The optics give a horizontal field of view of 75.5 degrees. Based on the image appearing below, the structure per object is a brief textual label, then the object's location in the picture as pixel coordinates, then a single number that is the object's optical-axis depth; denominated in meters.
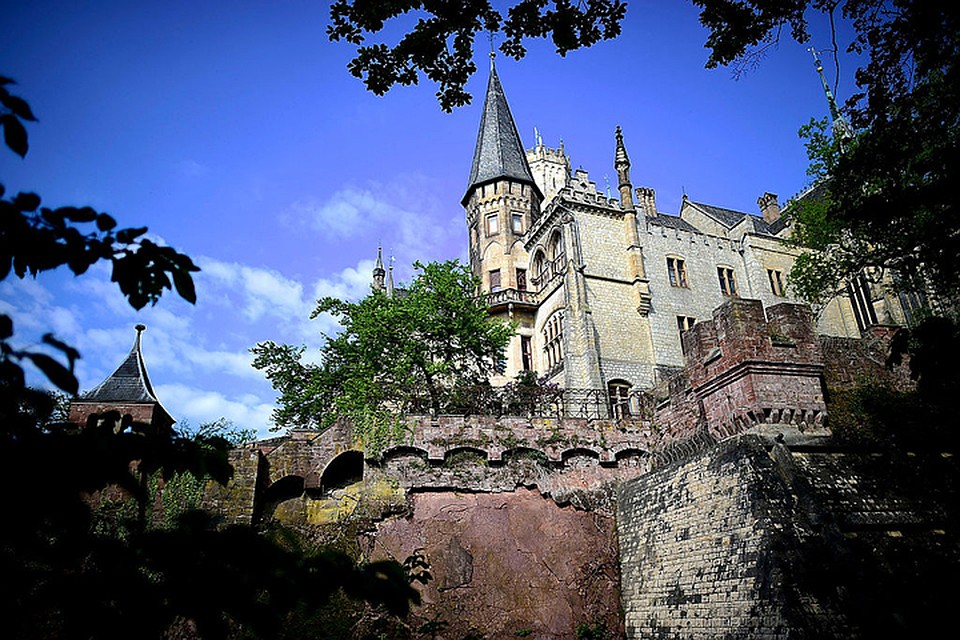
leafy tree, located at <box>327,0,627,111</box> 5.92
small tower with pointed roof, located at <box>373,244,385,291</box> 53.50
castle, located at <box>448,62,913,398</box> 32.59
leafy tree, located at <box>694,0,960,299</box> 5.35
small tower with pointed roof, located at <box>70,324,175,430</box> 16.80
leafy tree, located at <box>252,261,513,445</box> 25.31
